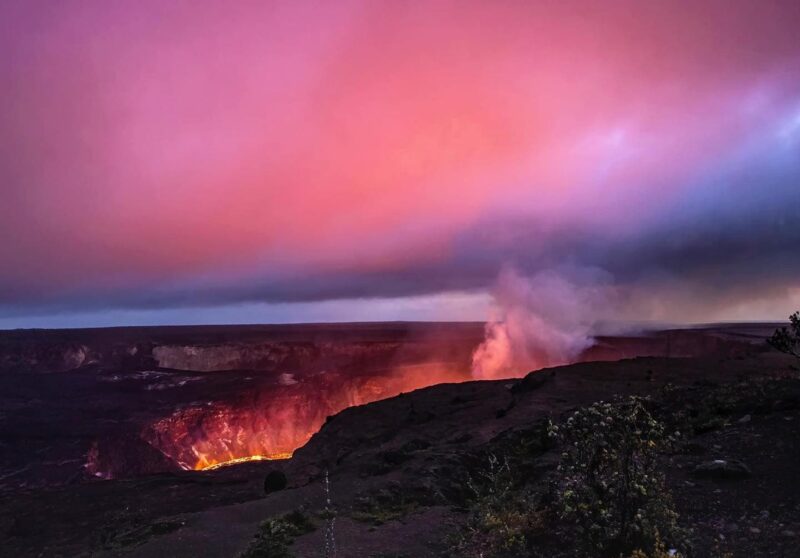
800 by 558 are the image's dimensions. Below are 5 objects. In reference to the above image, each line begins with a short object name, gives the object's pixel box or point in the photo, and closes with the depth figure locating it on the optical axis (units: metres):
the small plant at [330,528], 10.41
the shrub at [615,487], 7.29
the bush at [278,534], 10.54
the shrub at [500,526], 8.89
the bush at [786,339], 11.85
